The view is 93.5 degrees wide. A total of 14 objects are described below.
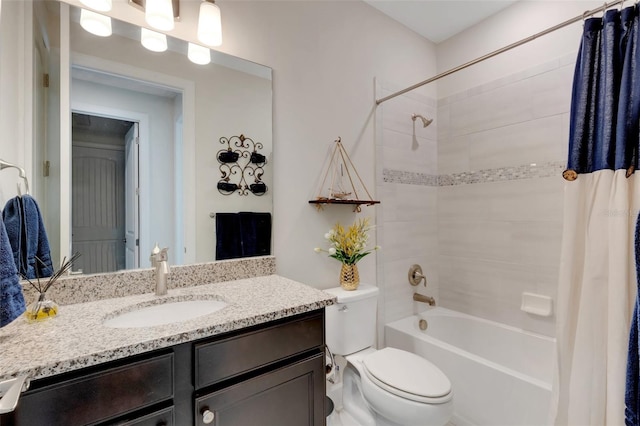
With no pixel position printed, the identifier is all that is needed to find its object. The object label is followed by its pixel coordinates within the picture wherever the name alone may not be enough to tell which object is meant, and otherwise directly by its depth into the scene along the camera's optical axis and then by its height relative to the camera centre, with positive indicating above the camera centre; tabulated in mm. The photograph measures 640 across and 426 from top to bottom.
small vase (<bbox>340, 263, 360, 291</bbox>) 1748 -391
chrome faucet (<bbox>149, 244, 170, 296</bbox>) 1217 -245
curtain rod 1224 +833
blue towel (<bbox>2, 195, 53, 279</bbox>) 965 -89
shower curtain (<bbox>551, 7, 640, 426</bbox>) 1119 -65
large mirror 1163 +282
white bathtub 1498 -911
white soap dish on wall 1903 -603
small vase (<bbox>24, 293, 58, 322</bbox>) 927 -315
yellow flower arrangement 1747 -195
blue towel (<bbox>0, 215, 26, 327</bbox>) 735 -191
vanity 699 -422
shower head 2365 +737
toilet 1297 -783
